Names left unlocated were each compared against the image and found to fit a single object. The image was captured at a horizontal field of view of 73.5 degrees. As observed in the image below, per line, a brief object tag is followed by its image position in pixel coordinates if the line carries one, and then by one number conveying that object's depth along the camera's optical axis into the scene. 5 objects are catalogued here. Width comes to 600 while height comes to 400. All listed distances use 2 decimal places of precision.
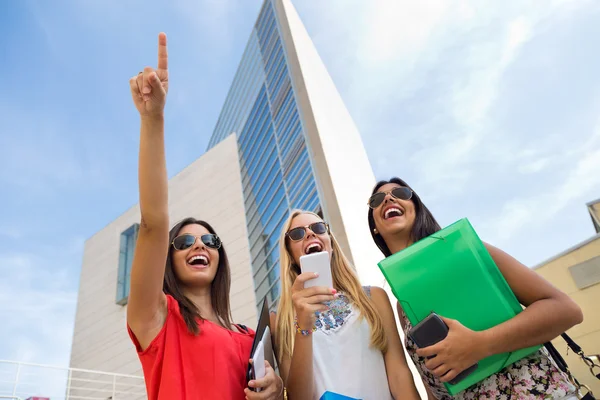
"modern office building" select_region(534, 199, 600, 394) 10.91
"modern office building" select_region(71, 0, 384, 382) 9.73
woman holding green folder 1.44
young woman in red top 1.46
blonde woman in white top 1.66
